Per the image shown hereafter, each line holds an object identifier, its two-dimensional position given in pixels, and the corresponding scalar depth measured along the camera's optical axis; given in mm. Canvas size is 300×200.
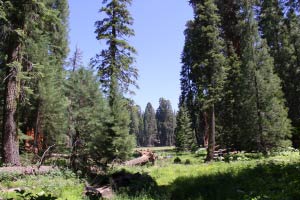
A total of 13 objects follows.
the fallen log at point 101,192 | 9437
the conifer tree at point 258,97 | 23891
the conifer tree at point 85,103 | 21234
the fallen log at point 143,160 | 21394
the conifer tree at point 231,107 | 27656
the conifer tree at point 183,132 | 48281
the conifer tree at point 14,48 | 15336
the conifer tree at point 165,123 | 130750
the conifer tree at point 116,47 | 26922
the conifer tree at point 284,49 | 32750
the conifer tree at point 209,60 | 22578
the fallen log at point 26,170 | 13094
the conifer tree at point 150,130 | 139125
